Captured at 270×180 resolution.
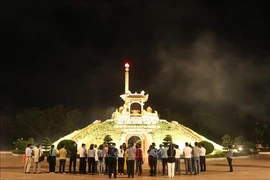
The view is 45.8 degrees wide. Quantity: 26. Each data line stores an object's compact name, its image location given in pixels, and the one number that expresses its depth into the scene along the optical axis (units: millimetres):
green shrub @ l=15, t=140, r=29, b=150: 44625
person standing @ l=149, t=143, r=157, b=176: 18188
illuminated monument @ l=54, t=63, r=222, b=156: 41406
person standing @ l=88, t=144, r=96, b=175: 18984
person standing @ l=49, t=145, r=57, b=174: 19453
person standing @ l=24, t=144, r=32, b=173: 19500
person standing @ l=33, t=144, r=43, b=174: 19648
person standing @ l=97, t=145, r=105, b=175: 18853
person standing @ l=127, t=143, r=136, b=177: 17625
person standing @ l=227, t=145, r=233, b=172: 19719
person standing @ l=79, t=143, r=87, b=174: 19266
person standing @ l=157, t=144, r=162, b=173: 19625
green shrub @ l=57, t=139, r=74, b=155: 35219
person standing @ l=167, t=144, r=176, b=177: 17391
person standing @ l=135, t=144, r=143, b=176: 18531
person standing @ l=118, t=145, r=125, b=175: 18061
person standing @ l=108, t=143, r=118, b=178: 16953
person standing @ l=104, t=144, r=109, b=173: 18683
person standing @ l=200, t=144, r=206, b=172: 19781
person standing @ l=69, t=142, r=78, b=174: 19688
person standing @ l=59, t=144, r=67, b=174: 19234
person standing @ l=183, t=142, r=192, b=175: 18773
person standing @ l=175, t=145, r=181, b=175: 18578
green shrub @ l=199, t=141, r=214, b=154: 36562
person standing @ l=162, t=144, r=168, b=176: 18697
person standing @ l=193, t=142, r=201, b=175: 18703
